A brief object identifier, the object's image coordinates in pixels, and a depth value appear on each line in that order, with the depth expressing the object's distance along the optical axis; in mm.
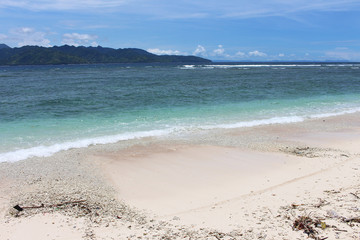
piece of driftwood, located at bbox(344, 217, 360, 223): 5346
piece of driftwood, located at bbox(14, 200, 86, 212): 6205
